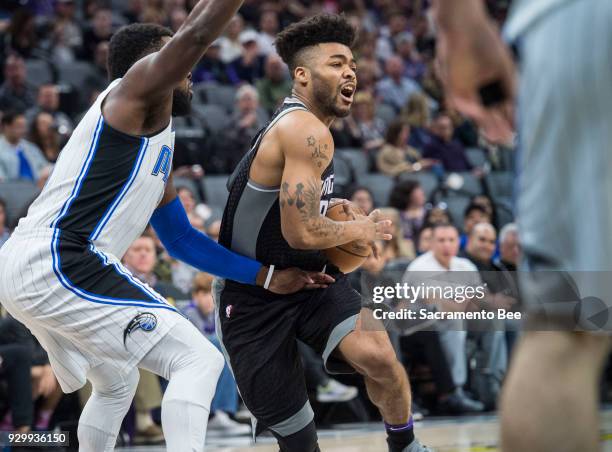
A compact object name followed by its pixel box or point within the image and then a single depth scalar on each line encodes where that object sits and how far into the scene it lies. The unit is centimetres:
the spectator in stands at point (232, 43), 1245
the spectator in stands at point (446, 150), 1241
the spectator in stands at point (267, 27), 1323
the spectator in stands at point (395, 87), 1388
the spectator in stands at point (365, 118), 1203
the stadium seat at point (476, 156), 1285
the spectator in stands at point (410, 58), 1503
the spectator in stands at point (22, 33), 1120
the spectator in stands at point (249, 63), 1240
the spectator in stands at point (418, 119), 1255
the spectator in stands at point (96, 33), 1182
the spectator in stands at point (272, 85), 1182
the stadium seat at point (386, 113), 1310
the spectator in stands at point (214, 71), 1207
